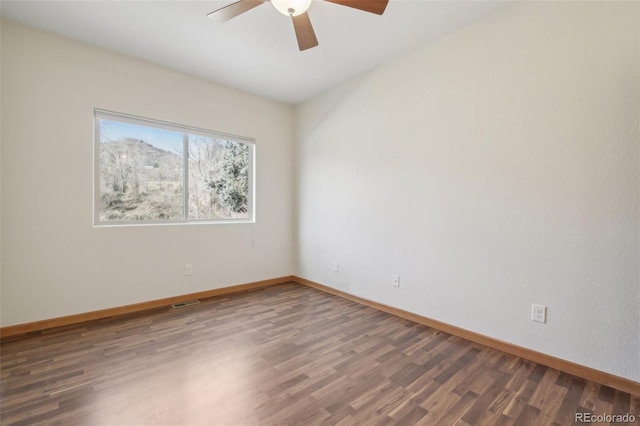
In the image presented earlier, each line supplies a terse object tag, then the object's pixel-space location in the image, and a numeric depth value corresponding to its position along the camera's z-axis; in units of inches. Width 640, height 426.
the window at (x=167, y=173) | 112.7
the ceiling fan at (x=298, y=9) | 66.1
